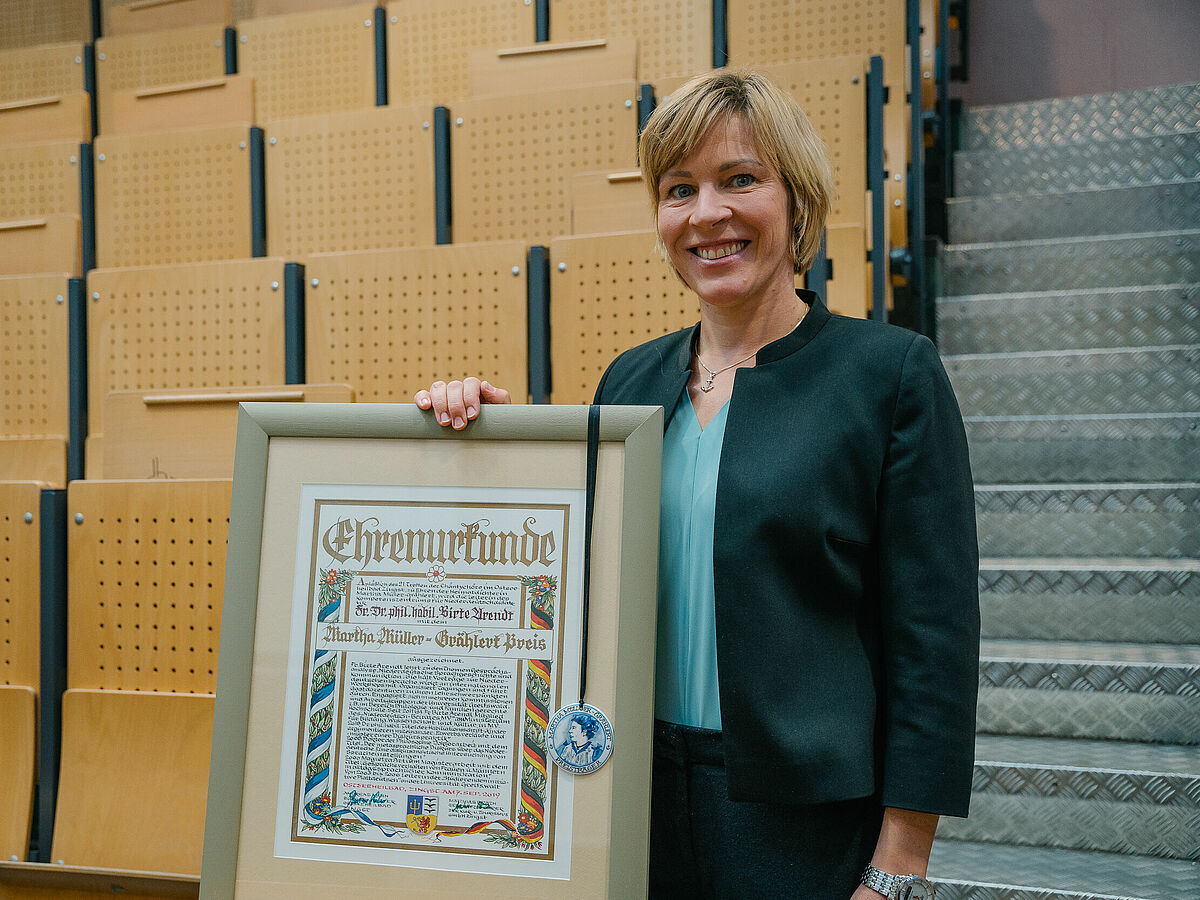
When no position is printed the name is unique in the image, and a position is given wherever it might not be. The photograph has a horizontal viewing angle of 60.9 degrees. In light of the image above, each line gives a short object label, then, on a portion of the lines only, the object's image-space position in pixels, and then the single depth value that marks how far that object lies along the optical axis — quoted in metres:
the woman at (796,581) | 0.88
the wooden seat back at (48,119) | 3.94
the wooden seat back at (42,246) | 3.30
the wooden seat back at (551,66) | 3.48
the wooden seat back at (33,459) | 2.79
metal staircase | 1.92
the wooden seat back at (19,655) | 1.96
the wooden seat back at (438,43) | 3.92
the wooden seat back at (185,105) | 3.84
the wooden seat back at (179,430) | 2.55
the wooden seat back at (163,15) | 4.35
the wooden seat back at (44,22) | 4.75
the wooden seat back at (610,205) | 2.74
